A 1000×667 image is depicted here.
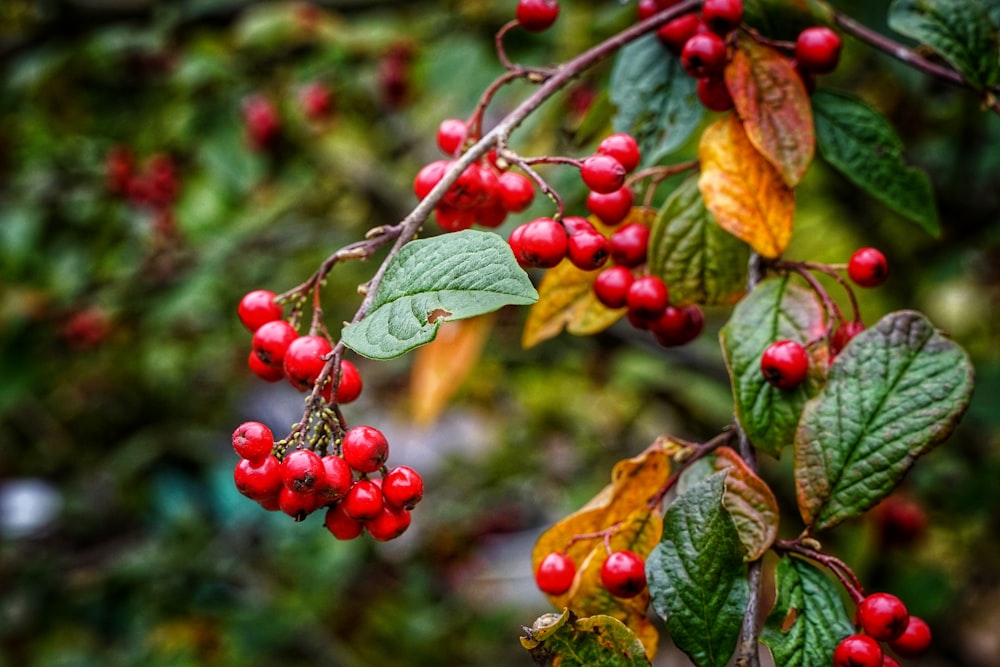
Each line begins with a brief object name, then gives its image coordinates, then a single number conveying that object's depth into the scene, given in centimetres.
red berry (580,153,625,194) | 44
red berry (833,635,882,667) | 41
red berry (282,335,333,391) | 42
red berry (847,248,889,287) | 46
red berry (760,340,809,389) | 44
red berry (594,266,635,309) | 46
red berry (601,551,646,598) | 43
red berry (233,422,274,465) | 42
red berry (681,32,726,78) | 46
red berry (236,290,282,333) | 45
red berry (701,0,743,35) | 46
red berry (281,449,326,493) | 41
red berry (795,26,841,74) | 46
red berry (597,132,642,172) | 45
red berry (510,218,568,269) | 44
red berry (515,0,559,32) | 48
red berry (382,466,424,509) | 42
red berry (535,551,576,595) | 45
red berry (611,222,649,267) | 47
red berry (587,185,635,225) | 46
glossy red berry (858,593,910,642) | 42
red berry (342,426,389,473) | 42
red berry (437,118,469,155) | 48
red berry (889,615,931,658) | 44
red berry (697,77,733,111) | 47
